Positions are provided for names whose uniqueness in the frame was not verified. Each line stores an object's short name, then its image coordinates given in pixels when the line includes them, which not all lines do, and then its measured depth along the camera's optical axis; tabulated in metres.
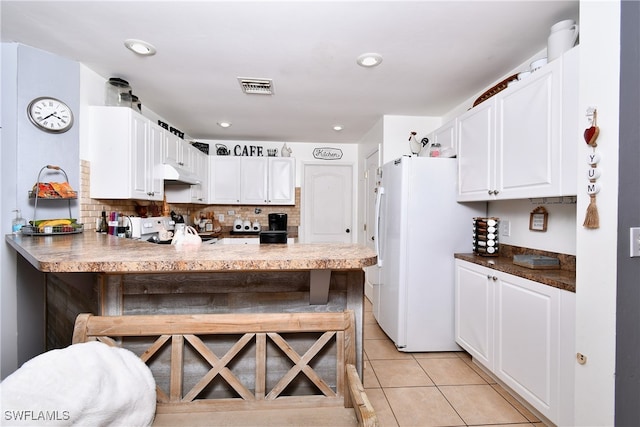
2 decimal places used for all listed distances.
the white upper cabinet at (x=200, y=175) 3.96
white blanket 0.67
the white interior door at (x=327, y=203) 4.93
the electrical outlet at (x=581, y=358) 1.34
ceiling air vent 2.58
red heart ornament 1.28
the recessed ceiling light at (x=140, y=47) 1.98
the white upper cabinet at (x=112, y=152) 2.42
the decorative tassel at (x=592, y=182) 1.28
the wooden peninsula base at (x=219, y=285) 1.11
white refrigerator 2.61
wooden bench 1.03
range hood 3.01
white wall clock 2.05
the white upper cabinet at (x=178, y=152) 3.16
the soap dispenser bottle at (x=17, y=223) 1.92
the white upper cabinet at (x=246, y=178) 4.53
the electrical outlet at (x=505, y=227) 2.45
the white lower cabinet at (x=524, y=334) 1.54
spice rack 2.37
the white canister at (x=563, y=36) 1.68
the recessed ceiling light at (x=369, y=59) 2.13
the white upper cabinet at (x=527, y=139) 1.59
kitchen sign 4.88
